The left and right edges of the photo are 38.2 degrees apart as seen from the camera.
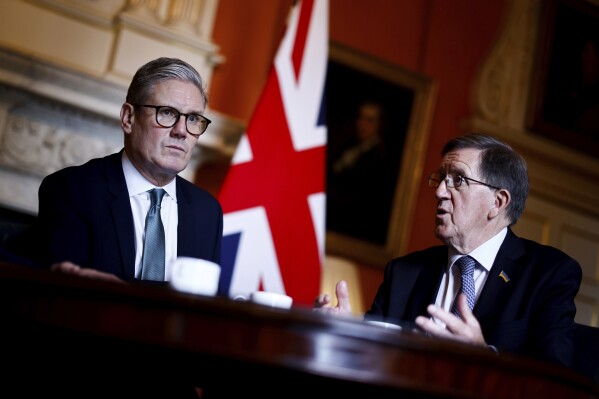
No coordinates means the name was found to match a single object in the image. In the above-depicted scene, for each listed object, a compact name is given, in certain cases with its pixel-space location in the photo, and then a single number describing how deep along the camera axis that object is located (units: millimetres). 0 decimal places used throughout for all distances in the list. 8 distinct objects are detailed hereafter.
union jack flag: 4457
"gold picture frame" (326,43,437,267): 5668
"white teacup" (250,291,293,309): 2005
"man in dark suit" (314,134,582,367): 2375
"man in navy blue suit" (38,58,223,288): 2377
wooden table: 1404
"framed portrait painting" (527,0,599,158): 6457
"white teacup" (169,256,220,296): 1757
